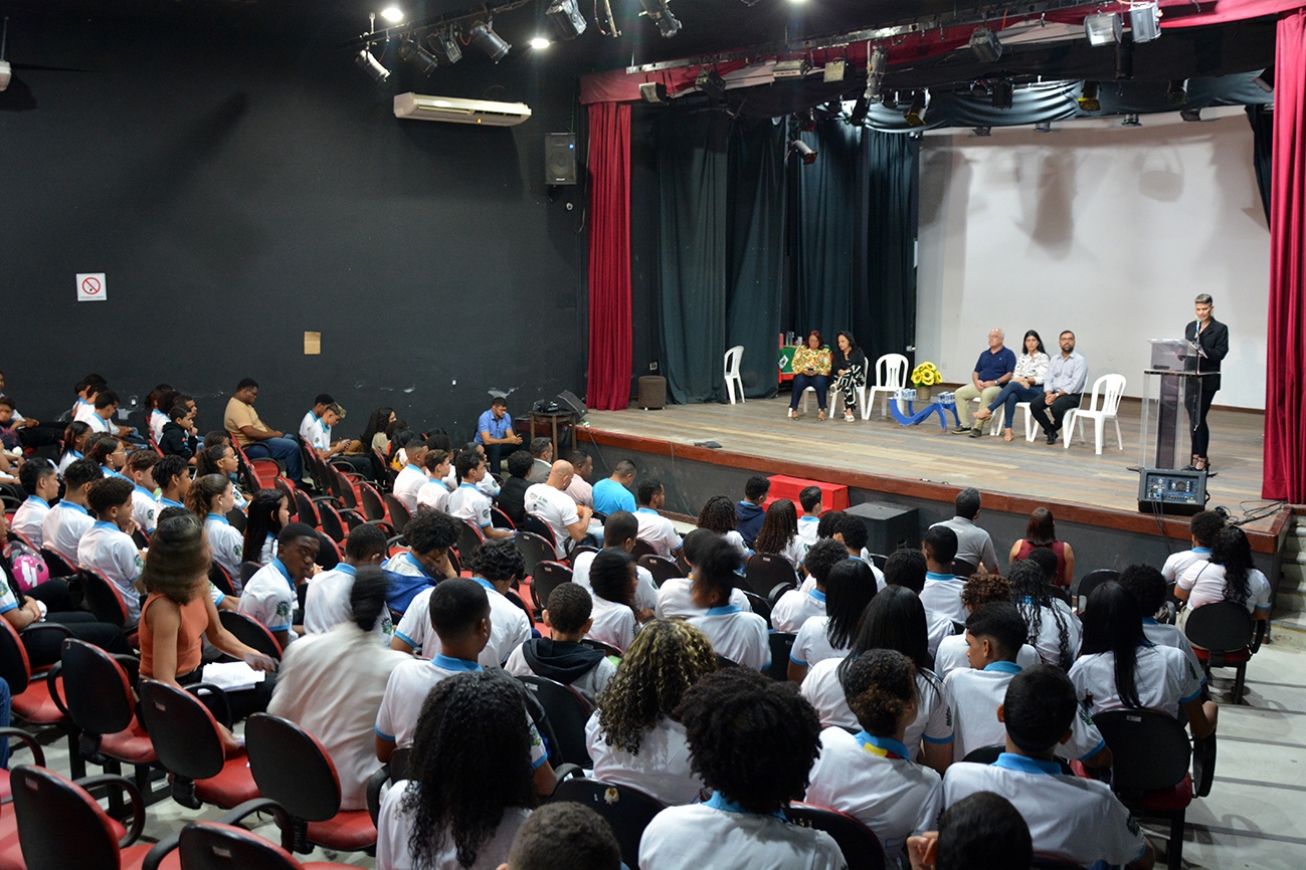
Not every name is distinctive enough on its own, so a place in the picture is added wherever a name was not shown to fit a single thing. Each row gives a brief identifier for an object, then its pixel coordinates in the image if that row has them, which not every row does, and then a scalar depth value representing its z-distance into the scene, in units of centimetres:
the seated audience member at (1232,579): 495
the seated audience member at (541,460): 732
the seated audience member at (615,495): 662
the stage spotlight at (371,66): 963
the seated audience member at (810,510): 589
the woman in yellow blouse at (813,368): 1163
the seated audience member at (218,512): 480
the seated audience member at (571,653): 315
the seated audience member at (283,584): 402
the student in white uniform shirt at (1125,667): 351
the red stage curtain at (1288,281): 704
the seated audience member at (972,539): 553
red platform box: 833
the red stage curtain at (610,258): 1174
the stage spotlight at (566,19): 770
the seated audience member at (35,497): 526
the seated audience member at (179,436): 805
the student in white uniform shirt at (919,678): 297
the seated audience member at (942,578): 441
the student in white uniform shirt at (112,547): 445
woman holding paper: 333
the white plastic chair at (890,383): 1195
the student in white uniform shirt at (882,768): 248
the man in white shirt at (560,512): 622
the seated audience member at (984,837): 178
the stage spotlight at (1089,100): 1024
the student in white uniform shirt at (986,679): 309
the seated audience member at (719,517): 523
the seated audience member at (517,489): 712
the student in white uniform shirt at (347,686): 291
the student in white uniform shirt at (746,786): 196
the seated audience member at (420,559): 418
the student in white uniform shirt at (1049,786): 235
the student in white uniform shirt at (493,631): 357
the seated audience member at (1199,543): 521
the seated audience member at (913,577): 394
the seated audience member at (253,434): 907
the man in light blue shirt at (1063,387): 981
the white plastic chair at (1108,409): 939
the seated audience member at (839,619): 362
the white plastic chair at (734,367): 1298
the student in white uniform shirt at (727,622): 366
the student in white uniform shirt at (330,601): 374
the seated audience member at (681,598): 391
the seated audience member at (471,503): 621
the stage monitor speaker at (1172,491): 675
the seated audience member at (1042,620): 391
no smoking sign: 927
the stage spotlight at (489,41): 859
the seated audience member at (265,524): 468
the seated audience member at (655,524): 578
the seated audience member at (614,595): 380
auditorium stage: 736
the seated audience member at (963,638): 327
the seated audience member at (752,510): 616
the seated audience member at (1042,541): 532
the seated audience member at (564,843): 161
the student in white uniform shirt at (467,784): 204
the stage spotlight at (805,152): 1224
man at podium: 750
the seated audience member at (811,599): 410
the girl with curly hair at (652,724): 265
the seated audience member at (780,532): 525
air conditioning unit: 1045
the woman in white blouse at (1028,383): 1035
